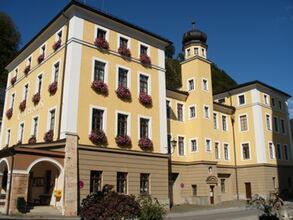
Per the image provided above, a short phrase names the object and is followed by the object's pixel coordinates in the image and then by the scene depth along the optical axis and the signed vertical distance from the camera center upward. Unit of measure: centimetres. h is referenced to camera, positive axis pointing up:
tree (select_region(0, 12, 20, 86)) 5568 +2677
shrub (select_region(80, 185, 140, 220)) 848 -61
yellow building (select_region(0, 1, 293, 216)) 1939 +499
